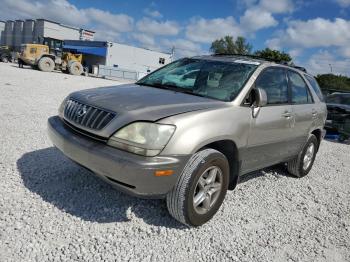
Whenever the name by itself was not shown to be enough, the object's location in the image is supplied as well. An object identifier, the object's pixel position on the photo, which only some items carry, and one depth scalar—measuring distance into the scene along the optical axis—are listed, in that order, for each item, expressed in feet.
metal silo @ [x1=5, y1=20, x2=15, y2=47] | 270.05
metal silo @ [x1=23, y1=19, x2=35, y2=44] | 242.17
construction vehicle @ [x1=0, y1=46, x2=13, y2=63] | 137.09
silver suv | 8.81
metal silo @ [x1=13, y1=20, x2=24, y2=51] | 255.70
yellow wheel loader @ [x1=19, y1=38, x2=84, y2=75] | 89.86
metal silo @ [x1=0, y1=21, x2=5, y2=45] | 282.97
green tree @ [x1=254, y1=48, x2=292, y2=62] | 168.04
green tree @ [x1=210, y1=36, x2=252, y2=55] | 265.34
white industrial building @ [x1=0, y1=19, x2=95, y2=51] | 228.43
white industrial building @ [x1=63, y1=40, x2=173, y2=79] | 121.44
